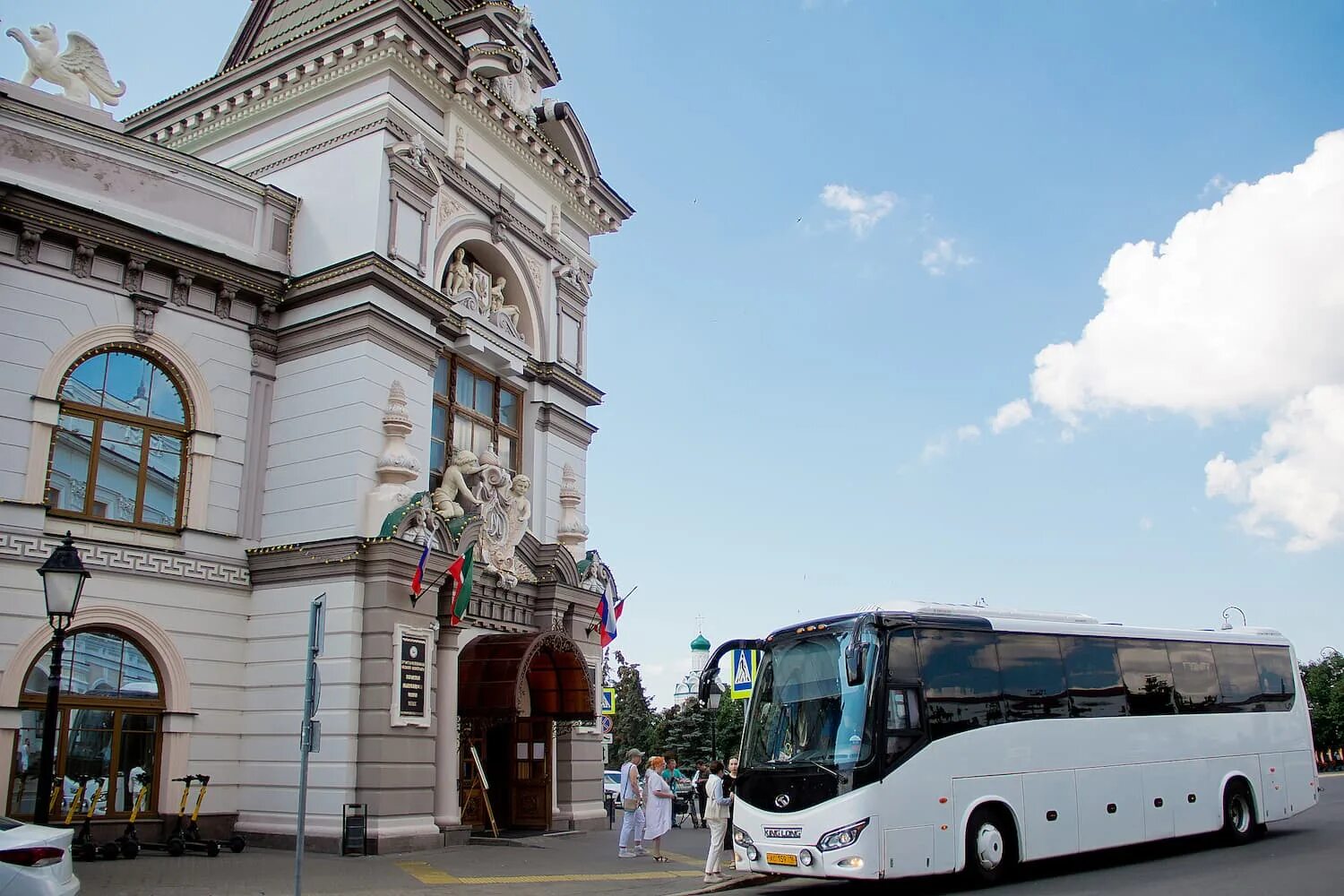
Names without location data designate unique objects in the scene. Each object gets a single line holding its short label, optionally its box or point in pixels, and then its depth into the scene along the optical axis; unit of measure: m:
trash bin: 16.94
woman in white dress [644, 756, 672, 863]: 17.55
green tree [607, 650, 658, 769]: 69.12
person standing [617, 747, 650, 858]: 18.09
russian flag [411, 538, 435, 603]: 18.11
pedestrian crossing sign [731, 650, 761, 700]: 16.34
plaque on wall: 17.94
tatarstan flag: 19.16
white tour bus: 12.86
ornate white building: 17.09
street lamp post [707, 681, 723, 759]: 14.59
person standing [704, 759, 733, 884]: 15.22
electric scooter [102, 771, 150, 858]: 15.50
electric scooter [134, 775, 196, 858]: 16.56
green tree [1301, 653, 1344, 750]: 61.44
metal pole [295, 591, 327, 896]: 10.79
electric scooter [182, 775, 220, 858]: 16.52
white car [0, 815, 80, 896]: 8.74
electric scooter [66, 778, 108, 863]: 15.42
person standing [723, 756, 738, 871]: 17.92
